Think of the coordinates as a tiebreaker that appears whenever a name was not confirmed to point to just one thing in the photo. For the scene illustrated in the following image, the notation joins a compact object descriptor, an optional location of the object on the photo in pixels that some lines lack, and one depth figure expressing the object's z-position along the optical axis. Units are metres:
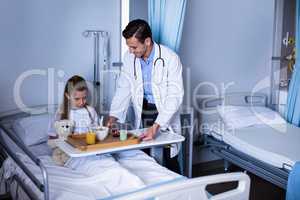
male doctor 2.55
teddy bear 2.40
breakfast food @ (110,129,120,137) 2.37
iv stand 3.15
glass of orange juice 2.17
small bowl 2.23
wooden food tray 2.10
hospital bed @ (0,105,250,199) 1.66
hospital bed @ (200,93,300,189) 2.89
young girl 2.65
